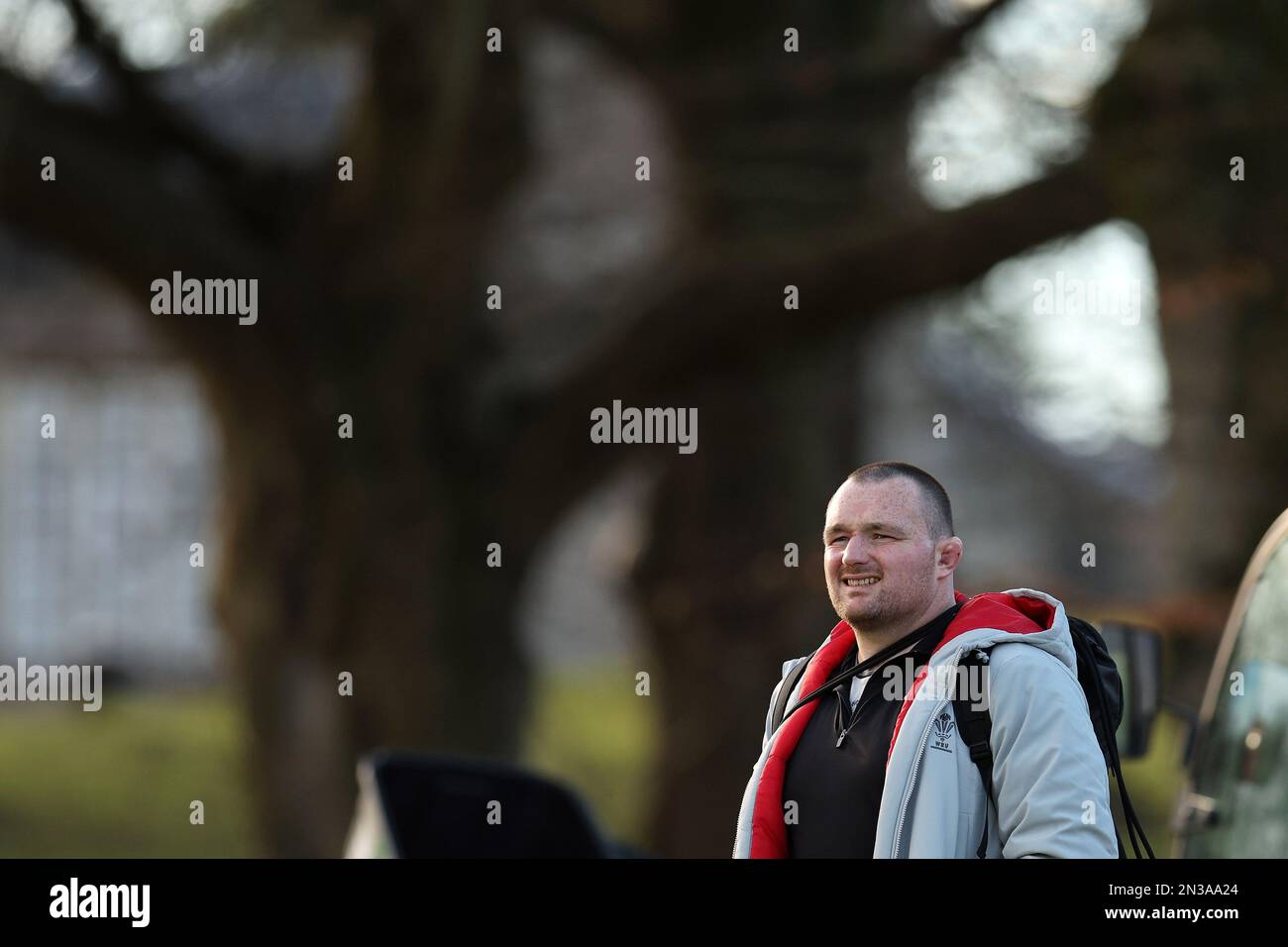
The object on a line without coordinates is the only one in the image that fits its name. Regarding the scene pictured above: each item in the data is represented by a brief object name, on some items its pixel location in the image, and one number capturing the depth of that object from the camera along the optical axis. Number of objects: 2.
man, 5.07
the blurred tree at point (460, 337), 19.47
